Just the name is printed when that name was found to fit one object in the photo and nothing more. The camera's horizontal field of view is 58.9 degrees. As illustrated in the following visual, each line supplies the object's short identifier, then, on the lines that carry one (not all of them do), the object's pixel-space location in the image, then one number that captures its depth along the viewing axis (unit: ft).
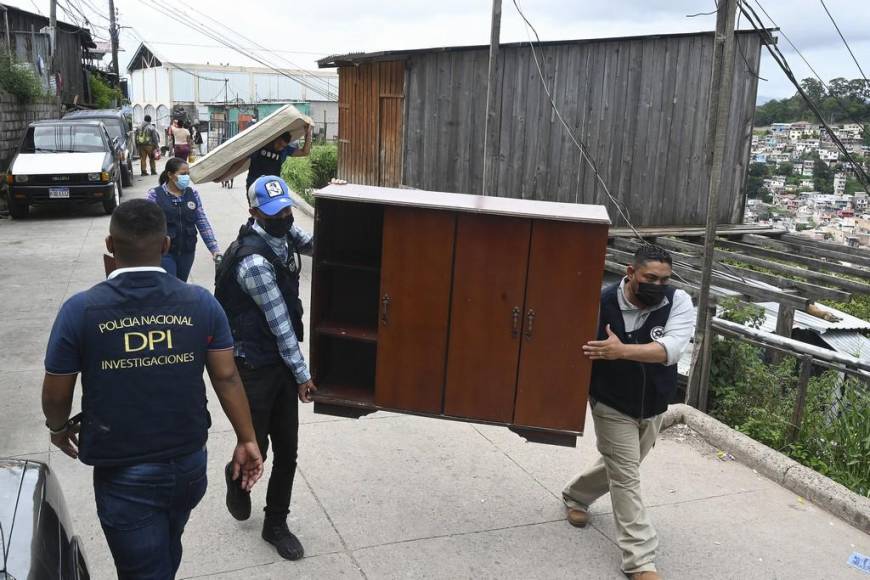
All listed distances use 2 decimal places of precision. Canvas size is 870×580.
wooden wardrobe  11.61
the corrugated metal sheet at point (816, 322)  28.71
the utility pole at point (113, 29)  119.85
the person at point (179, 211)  21.75
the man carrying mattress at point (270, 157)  26.25
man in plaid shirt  11.67
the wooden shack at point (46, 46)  74.79
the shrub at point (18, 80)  57.16
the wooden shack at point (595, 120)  38.58
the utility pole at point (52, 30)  81.00
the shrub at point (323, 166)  64.85
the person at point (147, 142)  67.90
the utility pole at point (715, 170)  18.57
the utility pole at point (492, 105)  31.65
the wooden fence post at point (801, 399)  17.02
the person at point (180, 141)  61.52
